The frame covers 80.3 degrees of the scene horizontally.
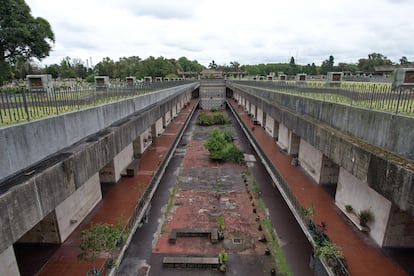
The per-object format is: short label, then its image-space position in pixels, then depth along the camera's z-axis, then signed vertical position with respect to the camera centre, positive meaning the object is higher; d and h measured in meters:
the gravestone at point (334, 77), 17.47 +0.04
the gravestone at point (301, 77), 27.54 +0.10
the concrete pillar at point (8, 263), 5.98 -4.48
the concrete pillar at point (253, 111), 30.19 -4.13
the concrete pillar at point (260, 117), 26.69 -4.22
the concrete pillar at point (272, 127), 21.16 -4.29
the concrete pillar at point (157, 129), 22.47 -4.72
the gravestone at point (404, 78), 8.71 -0.03
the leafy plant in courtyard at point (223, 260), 9.70 -7.21
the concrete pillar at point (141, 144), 17.31 -4.65
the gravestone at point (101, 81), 15.27 -0.11
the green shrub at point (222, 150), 21.14 -6.11
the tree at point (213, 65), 127.44 +6.81
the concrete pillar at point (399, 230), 7.54 -4.68
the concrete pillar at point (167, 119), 27.86 -4.66
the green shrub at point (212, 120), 37.07 -6.11
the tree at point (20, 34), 22.94 +4.44
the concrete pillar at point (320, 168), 12.23 -4.53
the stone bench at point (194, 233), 11.57 -7.09
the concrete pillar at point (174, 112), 33.61 -4.57
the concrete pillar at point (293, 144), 16.64 -4.39
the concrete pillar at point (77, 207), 8.51 -4.78
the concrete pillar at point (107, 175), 13.06 -4.99
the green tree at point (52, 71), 57.22 +1.98
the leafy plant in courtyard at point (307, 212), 9.33 -5.03
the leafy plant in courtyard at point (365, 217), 8.51 -4.76
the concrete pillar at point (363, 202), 7.89 -4.39
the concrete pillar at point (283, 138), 17.91 -4.42
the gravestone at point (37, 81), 10.22 -0.05
